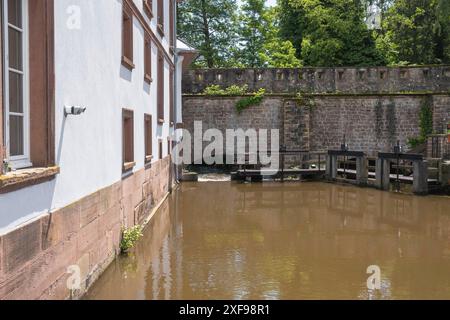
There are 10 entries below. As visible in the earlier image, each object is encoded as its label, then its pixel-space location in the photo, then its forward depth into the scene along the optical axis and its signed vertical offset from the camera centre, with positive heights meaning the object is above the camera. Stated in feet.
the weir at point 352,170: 57.36 -3.66
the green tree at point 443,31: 96.53 +21.64
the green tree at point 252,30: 120.98 +24.84
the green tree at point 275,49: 104.42 +18.84
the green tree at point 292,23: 113.19 +25.04
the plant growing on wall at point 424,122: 76.59 +2.67
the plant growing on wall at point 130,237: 29.25 -5.36
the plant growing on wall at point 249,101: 78.38 +5.78
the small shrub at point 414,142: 76.95 -0.16
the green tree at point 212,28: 121.39 +25.42
